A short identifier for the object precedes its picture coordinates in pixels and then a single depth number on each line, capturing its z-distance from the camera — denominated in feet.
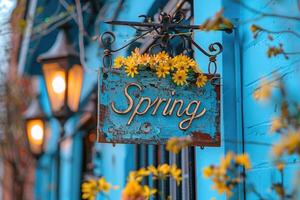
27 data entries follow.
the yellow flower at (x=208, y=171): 5.84
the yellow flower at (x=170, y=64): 9.86
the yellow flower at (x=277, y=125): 5.72
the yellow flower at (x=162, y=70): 9.86
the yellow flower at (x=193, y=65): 9.83
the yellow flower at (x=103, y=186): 7.61
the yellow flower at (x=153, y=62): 9.93
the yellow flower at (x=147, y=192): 7.65
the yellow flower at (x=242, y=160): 6.01
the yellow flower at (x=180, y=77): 9.87
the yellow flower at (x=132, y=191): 7.01
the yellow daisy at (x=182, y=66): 9.84
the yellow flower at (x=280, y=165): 5.70
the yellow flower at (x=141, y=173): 8.05
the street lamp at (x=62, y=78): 16.37
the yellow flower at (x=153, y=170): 8.66
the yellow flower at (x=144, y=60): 9.91
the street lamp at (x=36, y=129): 20.77
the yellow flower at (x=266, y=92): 5.82
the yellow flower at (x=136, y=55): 9.99
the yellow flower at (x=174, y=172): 8.23
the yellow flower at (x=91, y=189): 7.54
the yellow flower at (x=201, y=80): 10.03
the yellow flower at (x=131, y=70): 9.83
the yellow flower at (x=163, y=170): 8.50
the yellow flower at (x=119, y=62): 9.82
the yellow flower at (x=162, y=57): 9.87
